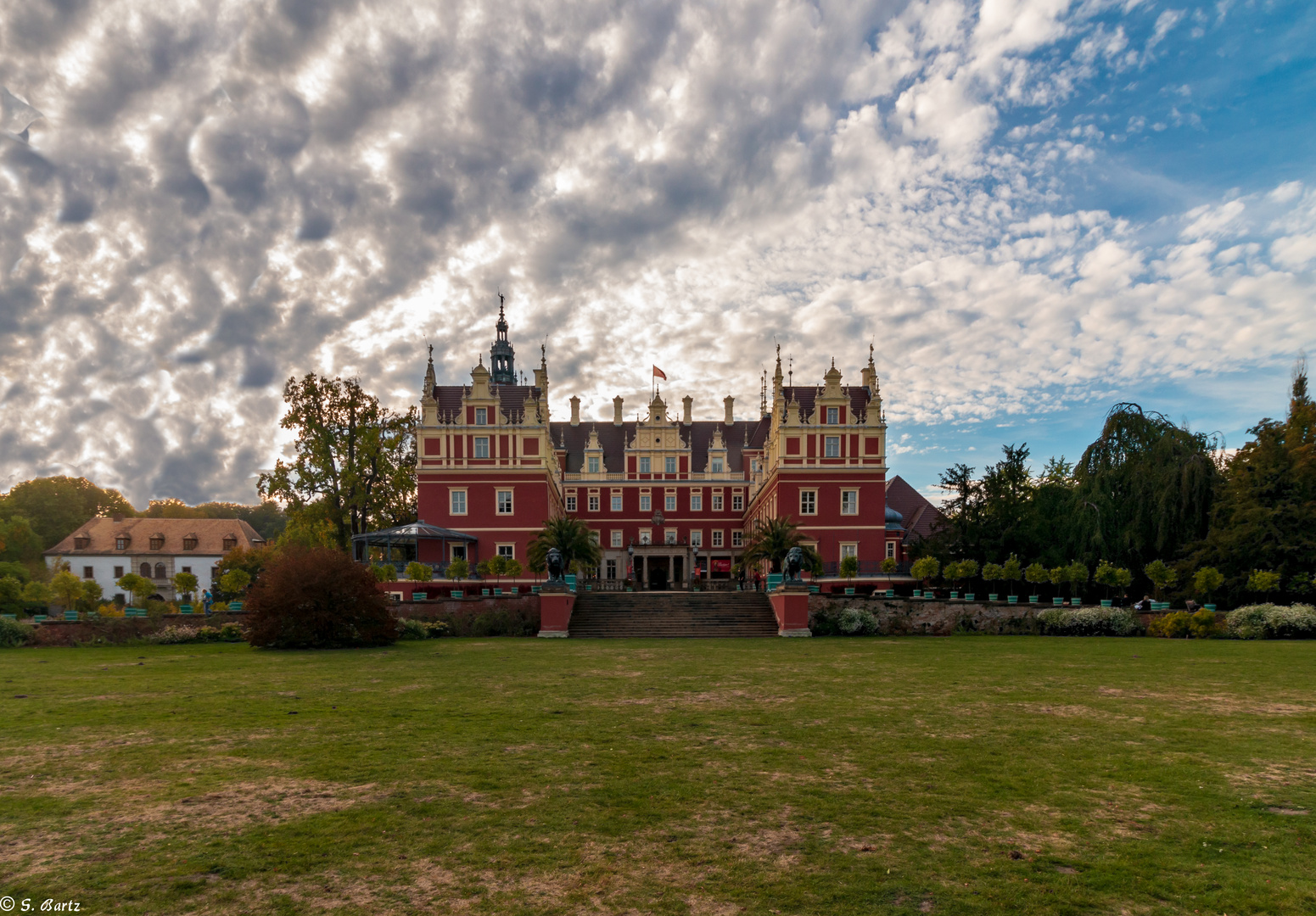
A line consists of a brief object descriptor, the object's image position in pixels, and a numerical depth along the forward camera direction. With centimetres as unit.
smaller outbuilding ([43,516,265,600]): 5931
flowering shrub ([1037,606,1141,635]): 2644
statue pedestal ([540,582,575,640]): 2856
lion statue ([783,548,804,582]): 2815
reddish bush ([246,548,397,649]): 2102
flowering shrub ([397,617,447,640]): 2625
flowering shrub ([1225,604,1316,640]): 2312
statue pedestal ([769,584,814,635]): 2845
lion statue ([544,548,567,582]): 2831
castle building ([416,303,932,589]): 4294
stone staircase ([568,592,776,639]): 2911
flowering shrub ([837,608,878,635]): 2920
